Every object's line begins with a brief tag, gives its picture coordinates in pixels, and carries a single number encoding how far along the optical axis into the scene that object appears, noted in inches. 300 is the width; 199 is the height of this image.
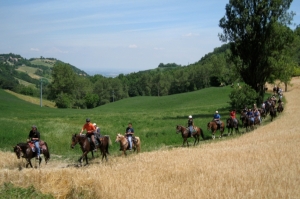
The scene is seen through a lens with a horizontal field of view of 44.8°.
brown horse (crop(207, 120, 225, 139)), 1190.5
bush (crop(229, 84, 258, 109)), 1673.2
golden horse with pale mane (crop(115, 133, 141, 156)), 868.8
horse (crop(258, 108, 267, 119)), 1535.9
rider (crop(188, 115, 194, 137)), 1047.0
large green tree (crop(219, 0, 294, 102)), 1596.9
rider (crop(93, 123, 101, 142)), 819.6
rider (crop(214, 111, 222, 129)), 1209.4
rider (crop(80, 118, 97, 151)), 803.8
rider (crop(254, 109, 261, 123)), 1343.8
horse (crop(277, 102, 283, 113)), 1678.2
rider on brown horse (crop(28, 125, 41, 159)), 768.0
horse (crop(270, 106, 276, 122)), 1504.7
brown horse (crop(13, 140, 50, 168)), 745.6
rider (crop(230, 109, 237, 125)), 1254.3
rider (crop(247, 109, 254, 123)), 1296.8
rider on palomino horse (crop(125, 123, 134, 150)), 882.8
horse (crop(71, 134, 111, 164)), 799.8
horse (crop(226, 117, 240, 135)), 1250.0
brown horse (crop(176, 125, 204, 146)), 1039.0
